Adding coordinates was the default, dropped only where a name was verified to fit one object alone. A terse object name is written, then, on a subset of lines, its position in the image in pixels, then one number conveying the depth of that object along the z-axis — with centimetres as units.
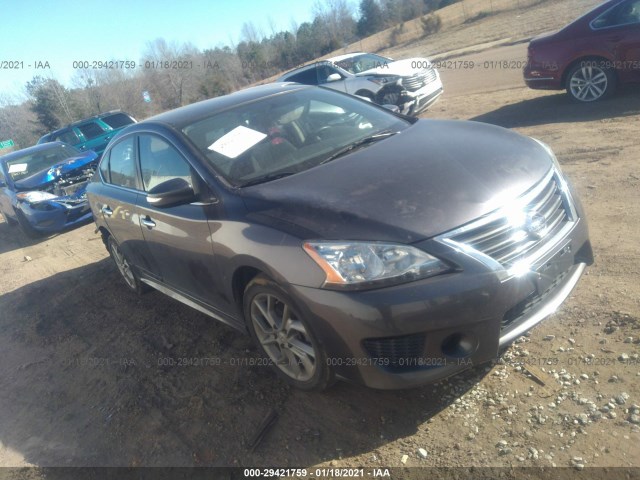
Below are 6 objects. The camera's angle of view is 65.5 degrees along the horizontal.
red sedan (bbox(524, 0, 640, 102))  759
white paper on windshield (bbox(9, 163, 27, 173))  992
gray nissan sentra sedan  240
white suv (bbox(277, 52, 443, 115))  1072
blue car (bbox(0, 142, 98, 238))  901
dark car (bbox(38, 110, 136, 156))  1497
